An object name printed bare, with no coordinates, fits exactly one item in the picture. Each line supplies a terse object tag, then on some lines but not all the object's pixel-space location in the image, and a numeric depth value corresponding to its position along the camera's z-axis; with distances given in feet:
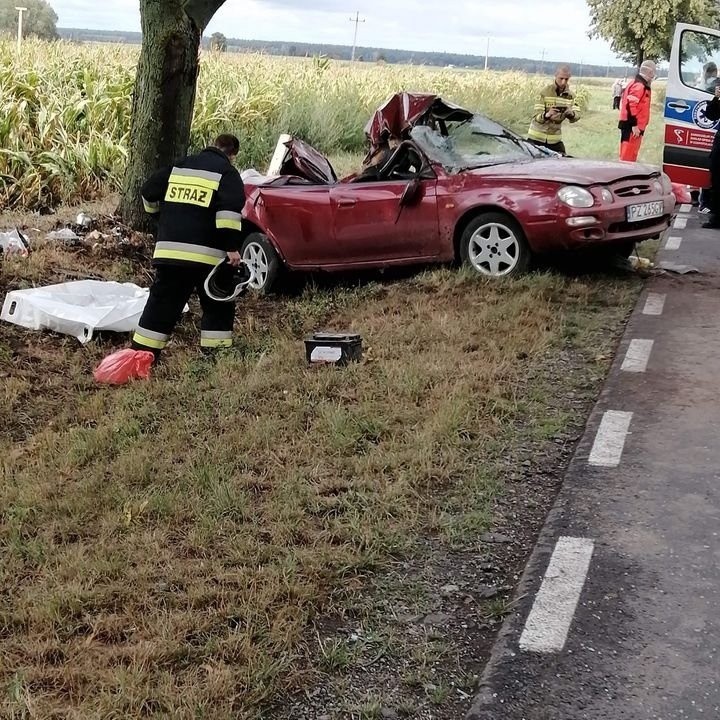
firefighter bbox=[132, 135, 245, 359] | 20.29
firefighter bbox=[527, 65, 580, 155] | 38.47
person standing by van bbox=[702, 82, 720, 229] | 36.37
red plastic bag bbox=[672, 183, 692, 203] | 43.19
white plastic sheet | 22.29
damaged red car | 24.44
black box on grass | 19.88
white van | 38.93
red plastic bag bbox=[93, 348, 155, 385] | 19.62
